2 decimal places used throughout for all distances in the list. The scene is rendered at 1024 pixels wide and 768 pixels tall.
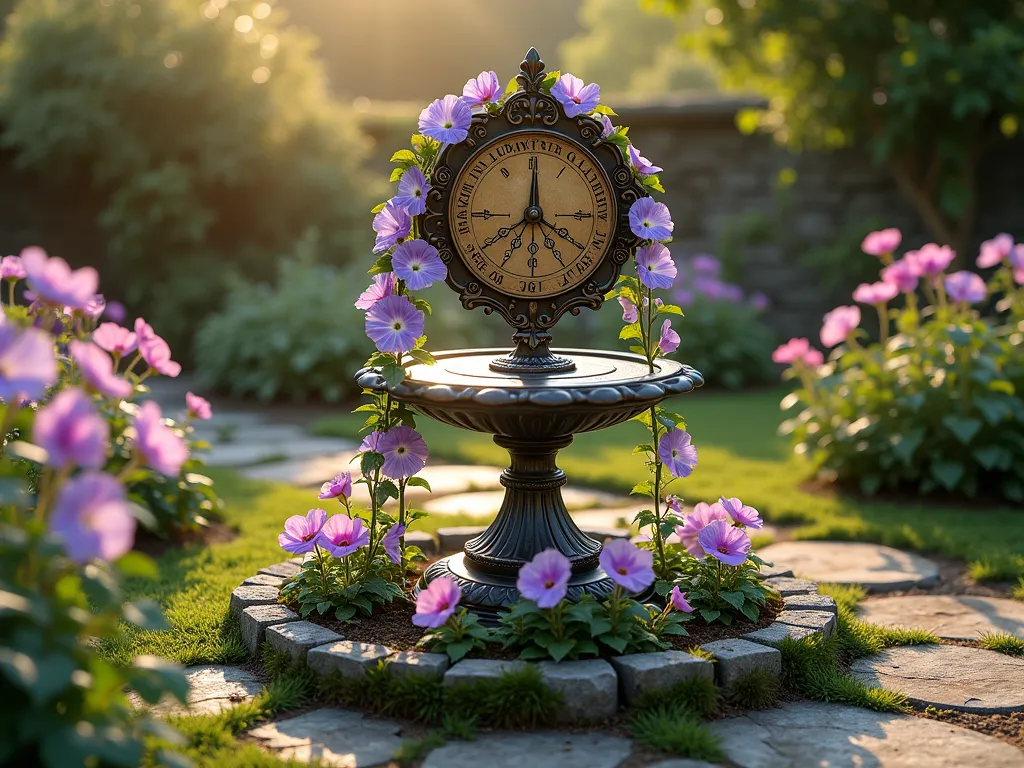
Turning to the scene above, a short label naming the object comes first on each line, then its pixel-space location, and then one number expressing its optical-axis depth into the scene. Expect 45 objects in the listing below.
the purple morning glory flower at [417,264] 2.84
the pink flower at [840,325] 4.94
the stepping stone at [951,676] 2.66
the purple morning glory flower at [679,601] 2.76
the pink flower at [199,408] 3.84
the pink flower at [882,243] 4.98
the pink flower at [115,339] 3.00
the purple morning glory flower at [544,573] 2.52
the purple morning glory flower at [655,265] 2.92
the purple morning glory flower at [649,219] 2.94
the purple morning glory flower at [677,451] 2.98
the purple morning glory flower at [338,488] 2.99
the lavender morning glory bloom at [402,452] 2.95
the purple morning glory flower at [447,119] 2.86
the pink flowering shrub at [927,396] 4.79
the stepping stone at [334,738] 2.29
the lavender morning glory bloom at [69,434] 1.56
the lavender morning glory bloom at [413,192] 2.86
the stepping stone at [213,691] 2.54
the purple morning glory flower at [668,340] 3.04
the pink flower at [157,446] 1.72
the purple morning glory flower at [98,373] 1.72
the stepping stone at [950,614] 3.22
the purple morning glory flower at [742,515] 2.95
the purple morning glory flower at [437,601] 2.57
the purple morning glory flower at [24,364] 1.64
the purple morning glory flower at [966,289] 4.78
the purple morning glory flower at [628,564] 2.50
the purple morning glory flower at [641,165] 3.03
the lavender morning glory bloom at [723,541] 2.88
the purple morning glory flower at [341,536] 2.91
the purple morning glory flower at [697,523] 2.98
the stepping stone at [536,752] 2.25
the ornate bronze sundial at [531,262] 2.91
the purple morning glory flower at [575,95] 2.95
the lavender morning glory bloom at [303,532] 2.93
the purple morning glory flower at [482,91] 2.94
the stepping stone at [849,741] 2.32
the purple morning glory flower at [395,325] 2.80
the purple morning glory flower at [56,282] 1.81
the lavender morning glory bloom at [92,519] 1.55
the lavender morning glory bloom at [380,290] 2.89
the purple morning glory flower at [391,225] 2.87
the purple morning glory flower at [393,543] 3.03
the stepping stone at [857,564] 3.72
